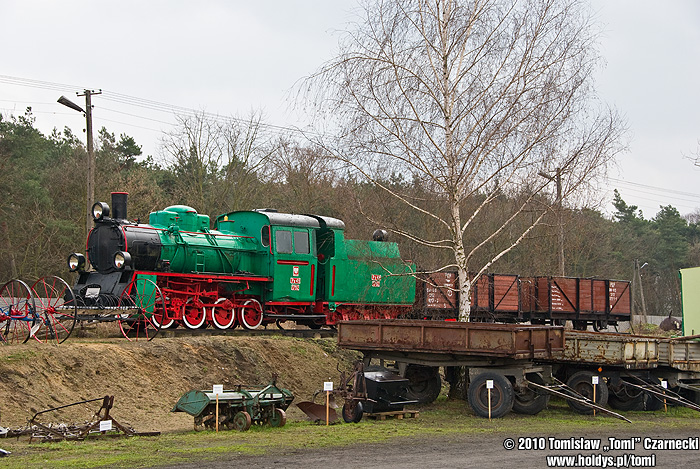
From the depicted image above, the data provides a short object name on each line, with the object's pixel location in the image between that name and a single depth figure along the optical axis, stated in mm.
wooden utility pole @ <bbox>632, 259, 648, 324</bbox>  47781
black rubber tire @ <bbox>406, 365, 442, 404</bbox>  15156
